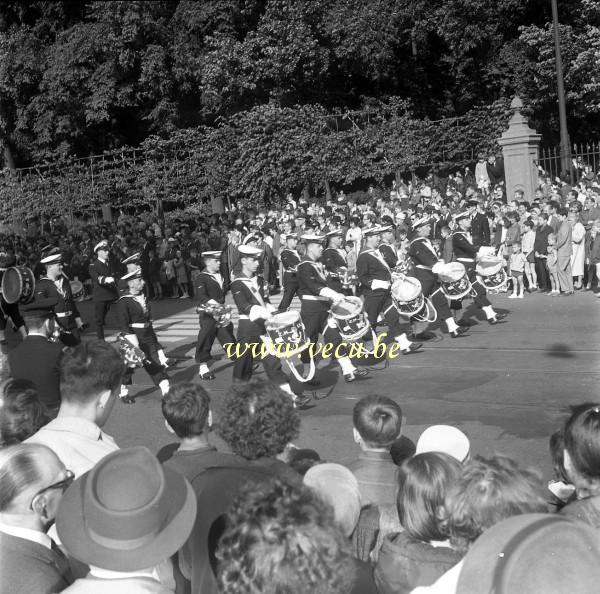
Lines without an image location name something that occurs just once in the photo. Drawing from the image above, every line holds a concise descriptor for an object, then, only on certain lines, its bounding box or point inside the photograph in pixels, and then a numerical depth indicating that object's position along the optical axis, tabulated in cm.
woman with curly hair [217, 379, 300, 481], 411
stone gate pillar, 2261
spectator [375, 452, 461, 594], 319
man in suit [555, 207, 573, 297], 1667
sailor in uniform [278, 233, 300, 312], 1362
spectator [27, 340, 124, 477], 425
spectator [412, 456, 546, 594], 291
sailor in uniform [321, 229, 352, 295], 1285
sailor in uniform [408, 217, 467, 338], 1330
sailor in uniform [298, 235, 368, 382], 1105
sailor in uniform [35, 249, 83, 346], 1211
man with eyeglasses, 304
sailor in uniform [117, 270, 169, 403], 1100
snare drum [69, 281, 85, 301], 2007
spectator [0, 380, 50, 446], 459
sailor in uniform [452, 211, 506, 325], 1416
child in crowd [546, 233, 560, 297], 1691
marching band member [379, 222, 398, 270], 1300
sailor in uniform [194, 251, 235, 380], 1174
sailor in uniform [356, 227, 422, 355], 1230
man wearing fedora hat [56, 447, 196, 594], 265
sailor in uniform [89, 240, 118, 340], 1445
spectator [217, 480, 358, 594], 232
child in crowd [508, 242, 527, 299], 1716
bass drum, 1087
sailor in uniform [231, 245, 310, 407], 1004
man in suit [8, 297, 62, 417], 638
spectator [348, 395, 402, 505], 446
